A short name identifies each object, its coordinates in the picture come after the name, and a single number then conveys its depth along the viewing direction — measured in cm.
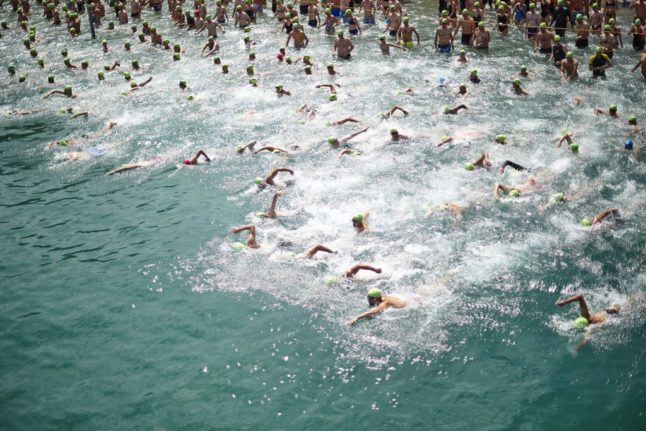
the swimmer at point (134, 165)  1644
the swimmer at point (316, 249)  1203
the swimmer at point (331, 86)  2031
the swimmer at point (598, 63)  1994
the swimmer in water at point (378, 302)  1041
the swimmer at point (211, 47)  2556
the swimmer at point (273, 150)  1669
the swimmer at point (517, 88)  1897
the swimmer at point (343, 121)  1792
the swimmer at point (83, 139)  1822
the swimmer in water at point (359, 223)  1267
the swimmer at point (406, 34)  2389
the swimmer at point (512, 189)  1370
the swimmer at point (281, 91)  2052
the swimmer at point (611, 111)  1706
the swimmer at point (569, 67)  1991
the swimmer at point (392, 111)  1820
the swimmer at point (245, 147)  1700
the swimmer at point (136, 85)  2211
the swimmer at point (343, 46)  2342
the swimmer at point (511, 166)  1441
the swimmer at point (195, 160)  1650
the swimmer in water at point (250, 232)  1252
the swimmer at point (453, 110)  1808
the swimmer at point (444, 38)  2302
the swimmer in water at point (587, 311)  980
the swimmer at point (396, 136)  1667
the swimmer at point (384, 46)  2367
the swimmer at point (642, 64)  1958
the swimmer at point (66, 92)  2219
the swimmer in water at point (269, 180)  1486
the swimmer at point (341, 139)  1675
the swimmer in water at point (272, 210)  1353
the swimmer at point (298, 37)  2528
